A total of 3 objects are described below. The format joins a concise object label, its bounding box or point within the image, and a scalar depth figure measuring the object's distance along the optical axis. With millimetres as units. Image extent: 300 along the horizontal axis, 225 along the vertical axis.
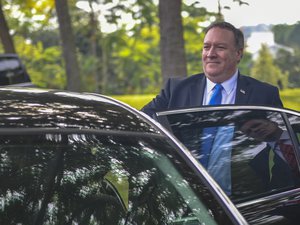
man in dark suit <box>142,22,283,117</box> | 3926
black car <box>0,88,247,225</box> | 2299
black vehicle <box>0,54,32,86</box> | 10695
